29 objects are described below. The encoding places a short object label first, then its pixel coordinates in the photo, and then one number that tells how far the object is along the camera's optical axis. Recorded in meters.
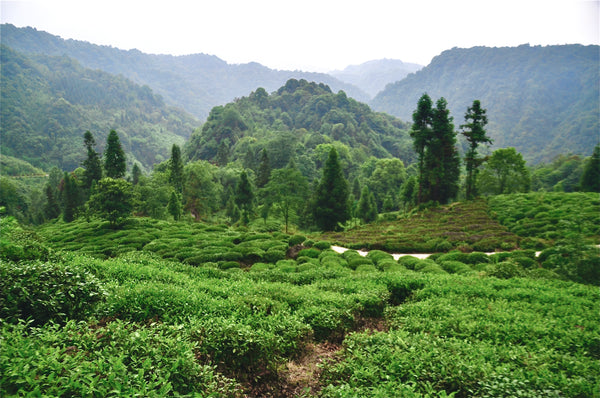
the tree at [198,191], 45.47
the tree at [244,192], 43.69
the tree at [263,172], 58.47
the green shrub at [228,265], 15.23
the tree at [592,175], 35.53
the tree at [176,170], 39.56
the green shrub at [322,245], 20.23
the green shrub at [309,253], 18.05
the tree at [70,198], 42.19
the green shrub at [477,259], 16.26
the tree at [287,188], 29.97
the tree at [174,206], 34.12
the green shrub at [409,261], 15.58
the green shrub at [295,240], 20.39
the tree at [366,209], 46.19
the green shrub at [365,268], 14.15
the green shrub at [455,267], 14.09
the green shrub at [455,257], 16.55
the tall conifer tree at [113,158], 33.94
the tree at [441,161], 35.44
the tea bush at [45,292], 4.59
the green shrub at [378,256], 17.26
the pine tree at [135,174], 57.70
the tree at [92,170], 40.56
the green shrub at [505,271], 12.08
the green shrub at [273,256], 17.34
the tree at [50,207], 51.62
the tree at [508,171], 39.97
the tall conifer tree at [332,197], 31.84
